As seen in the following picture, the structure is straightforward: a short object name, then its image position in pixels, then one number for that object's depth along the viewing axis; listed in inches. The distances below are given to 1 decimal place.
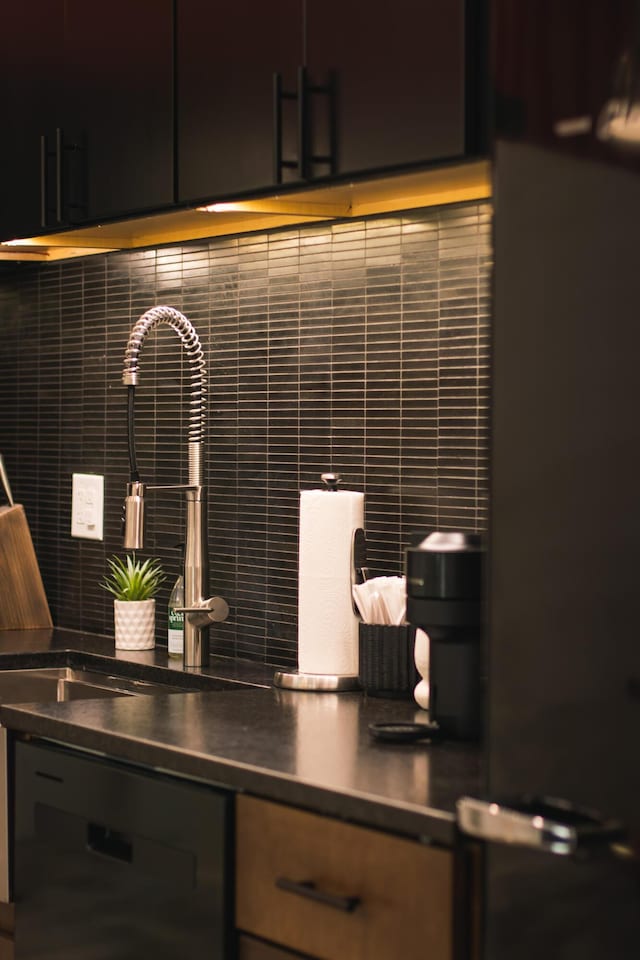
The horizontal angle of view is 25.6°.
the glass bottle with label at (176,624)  111.0
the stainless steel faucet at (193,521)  107.3
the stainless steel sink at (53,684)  113.3
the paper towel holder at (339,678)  94.2
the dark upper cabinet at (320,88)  78.0
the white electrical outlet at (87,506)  130.8
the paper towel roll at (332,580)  94.6
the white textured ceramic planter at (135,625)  119.0
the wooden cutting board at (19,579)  128.2
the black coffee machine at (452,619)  77.5
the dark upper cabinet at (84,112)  100.3
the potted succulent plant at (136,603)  119.1
